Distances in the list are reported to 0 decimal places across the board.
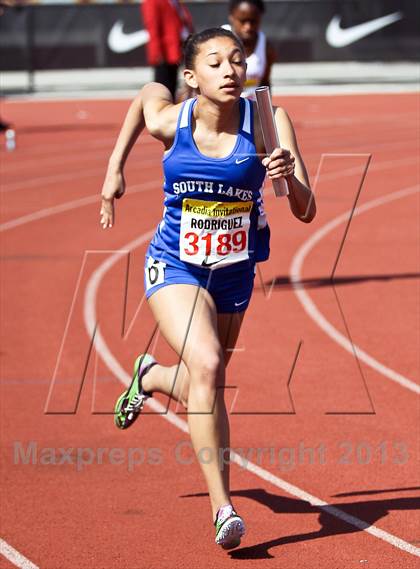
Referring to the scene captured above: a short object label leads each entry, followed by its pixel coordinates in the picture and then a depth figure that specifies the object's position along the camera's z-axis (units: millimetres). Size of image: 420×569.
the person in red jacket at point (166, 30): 30687
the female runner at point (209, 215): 9523
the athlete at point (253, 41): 17812
